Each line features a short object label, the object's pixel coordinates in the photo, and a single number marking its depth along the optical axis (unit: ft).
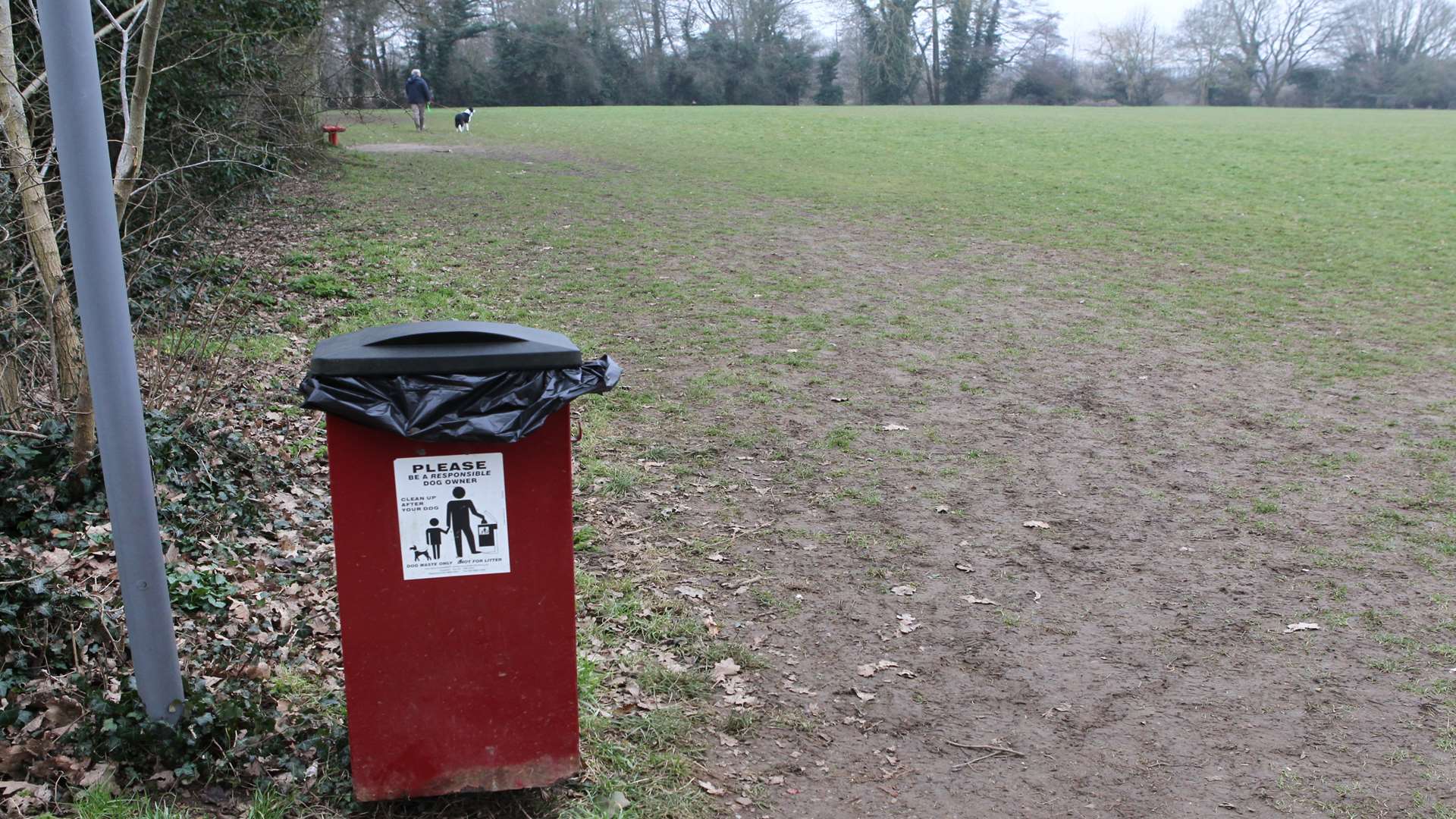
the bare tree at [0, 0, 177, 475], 14.39
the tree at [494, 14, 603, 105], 172.45
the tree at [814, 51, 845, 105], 204.13
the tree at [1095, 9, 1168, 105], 213.87
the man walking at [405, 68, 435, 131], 97.09
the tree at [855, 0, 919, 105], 210.59
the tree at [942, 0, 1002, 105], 213.46
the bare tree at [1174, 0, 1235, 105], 238.89
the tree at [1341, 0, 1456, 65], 238.68
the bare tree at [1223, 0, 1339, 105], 242.78
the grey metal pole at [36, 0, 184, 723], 9.28
